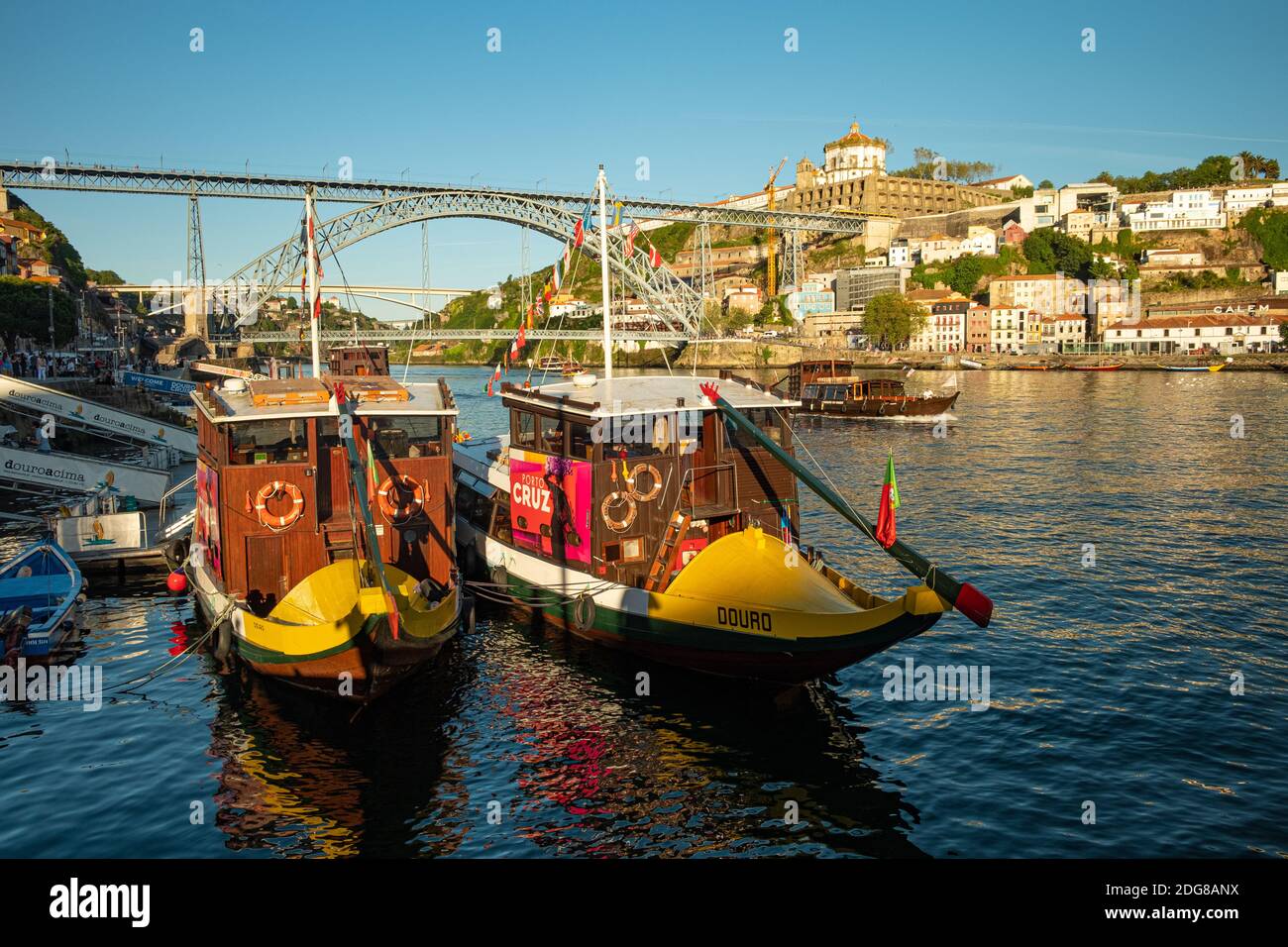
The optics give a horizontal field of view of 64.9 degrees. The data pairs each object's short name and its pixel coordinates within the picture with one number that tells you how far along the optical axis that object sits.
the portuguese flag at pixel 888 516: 15.96
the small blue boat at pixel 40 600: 20.55
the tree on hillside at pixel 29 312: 77.31
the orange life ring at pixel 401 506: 20.50
